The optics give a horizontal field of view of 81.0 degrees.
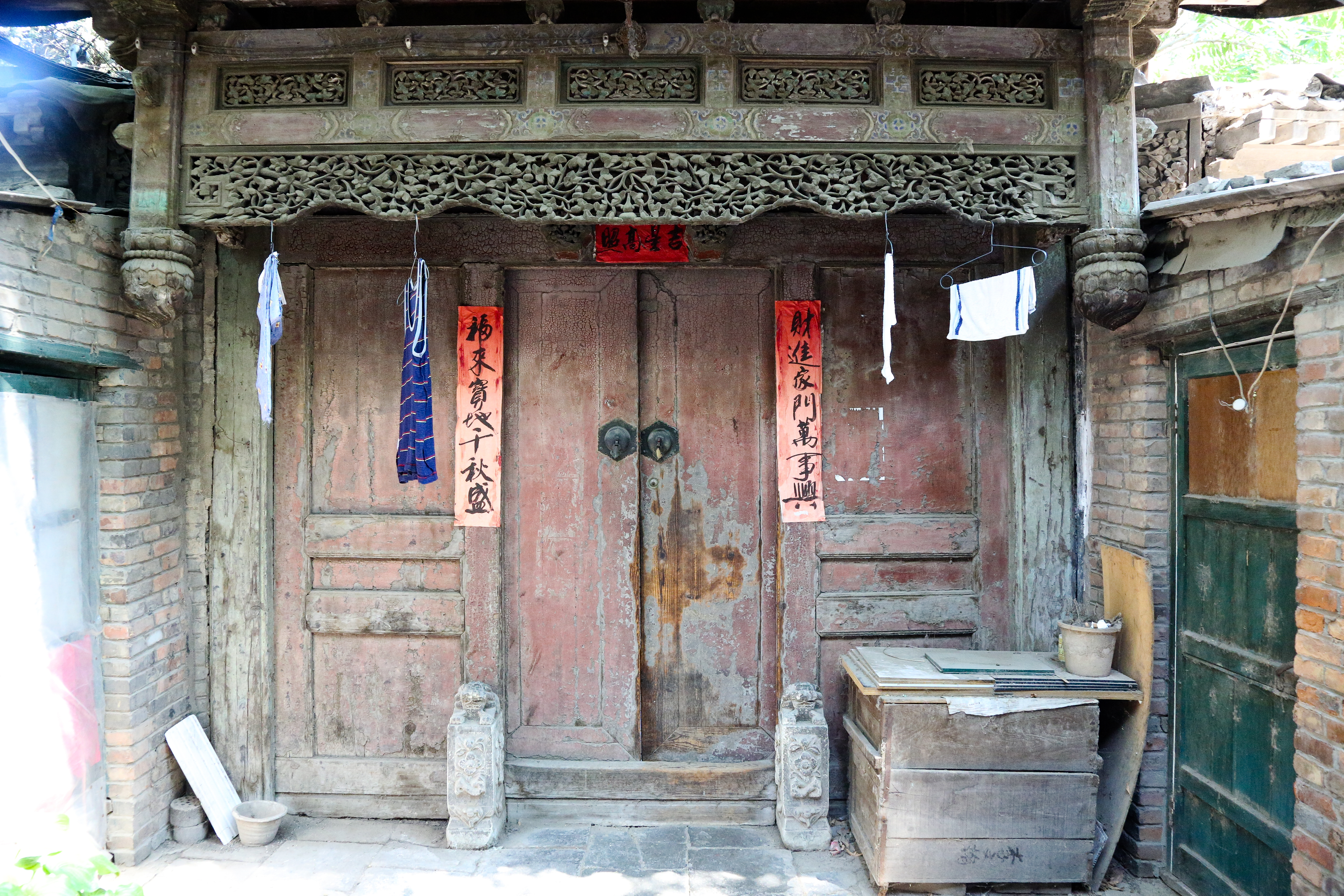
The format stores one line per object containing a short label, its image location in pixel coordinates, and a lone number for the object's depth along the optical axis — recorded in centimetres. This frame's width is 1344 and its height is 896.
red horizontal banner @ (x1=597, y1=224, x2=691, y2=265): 432
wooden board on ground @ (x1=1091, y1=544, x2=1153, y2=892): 359
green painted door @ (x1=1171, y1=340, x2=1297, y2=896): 308
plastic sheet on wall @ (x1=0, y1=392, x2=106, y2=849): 332
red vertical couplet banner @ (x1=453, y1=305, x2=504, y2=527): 426
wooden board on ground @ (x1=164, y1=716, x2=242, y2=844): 405
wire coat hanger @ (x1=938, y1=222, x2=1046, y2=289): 418
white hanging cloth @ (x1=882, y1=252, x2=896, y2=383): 353
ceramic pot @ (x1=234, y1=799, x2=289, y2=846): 401
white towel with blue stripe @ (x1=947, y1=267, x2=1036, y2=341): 356
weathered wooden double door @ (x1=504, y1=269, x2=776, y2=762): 437
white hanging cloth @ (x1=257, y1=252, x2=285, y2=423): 367
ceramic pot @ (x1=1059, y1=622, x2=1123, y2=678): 363
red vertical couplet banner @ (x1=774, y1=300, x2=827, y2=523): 429
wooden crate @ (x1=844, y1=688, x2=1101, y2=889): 352
